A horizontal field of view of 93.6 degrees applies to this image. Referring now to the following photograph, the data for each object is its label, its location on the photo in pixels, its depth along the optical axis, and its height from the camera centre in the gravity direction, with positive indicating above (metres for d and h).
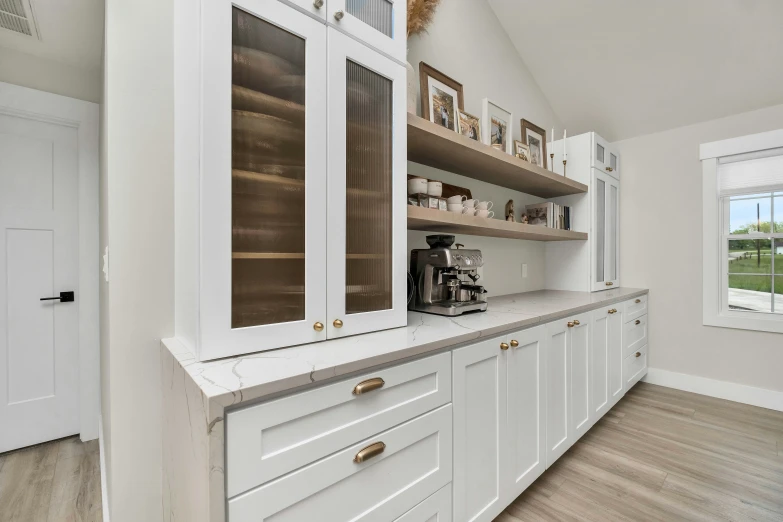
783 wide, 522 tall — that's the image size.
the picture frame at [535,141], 2.79 +0.93
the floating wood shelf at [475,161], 1.76 +0.59
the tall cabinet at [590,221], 3.04 +0.33
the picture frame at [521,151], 2.63 +0.79
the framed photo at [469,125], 2.12 +0.80
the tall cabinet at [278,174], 1.01 +0.27
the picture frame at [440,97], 1.94 +0.90
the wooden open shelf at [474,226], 1.66 +0.19
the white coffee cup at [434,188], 1.82 +0.36
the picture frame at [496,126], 2.34 +0.89
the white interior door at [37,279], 2.17 -0.10
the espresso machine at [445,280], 1.77 -0.10
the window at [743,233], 2.88 +0.20
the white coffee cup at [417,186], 1.76 +0.36
